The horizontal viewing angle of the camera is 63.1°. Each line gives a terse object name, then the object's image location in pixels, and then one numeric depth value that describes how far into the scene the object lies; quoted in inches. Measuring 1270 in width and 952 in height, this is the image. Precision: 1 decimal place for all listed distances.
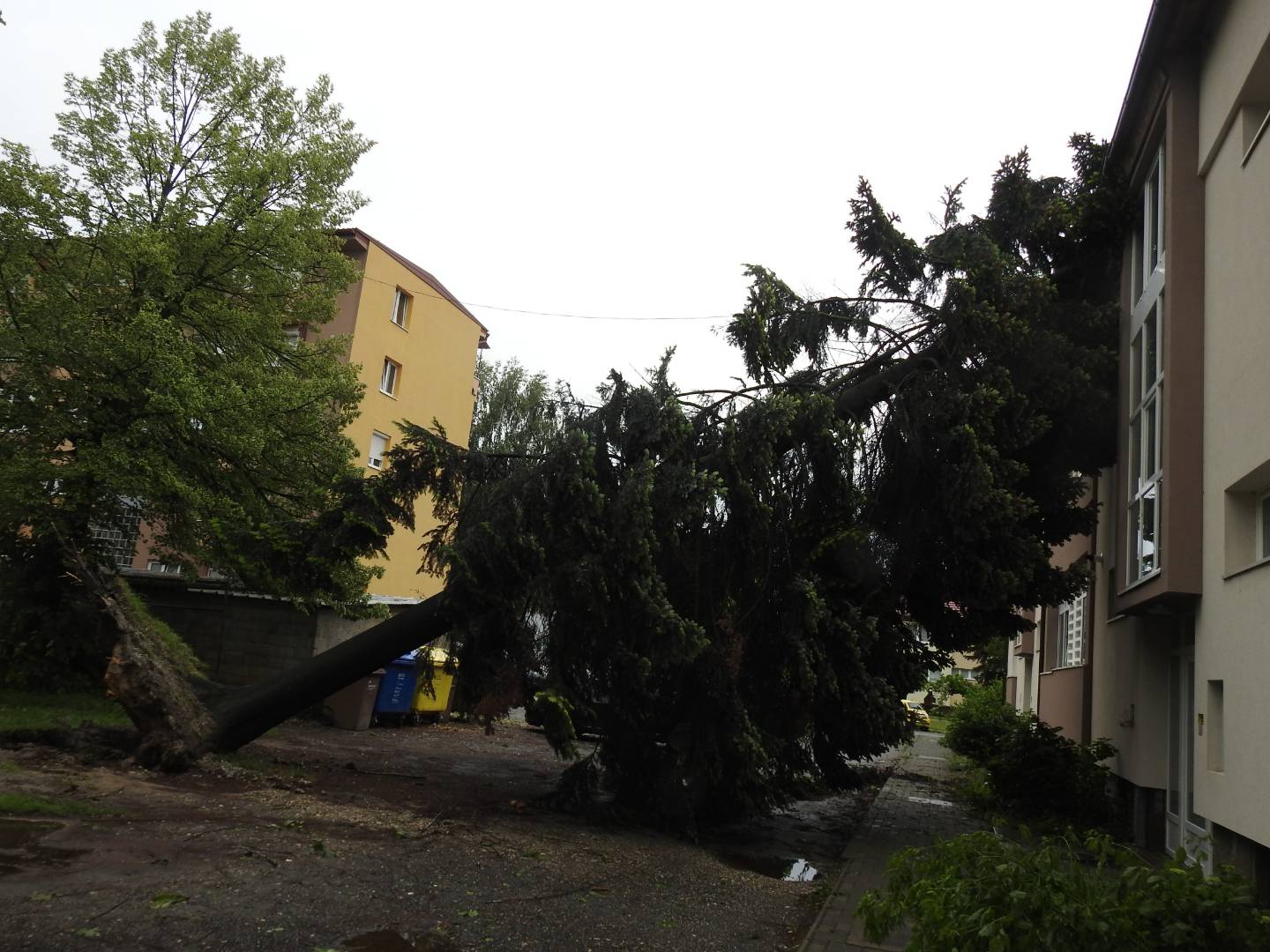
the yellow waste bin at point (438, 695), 689.0
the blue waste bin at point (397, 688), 660.1
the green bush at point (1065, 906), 147.2
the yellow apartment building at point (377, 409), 693.3
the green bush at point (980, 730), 585.0
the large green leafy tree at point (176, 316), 588.1
